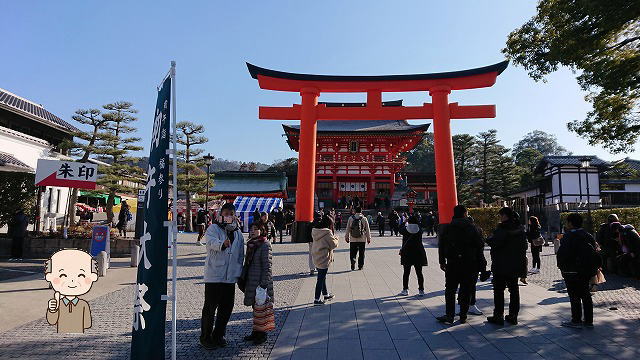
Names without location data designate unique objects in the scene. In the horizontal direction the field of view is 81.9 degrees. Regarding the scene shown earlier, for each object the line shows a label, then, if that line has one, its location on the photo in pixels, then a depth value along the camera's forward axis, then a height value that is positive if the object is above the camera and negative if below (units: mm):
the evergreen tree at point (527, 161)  38125 +7533
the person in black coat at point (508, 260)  4625 -554
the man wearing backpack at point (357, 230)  8398 -350
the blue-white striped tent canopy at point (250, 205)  20875 +516
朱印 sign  9648 +972
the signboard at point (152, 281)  3215 -594
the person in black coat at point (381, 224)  20953 -512
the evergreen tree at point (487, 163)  31747 +4694
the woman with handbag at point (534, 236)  8047 -438
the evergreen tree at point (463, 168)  32812 +4679
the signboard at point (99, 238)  8945 -632
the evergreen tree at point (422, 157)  62906 +10046
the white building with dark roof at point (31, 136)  15875 +3663
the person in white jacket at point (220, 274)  3797 -626
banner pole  3191 +230
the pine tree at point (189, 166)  23516 +2984
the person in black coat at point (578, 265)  4555 -595
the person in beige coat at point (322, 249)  5645 -531
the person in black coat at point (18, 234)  10250 -634
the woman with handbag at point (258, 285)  3988 -773
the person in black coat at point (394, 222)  20838 -390
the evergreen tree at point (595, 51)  5889 +3178
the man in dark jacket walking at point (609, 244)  7785 -581
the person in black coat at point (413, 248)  6234 -553
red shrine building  28906 +4460
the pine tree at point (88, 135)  19078 +4014
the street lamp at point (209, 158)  18606 +2763
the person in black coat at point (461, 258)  4715 -541
